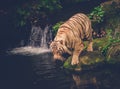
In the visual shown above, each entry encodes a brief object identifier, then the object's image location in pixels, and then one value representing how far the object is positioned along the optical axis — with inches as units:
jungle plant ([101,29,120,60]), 540.6
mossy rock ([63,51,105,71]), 529.0
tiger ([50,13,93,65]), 508.4
